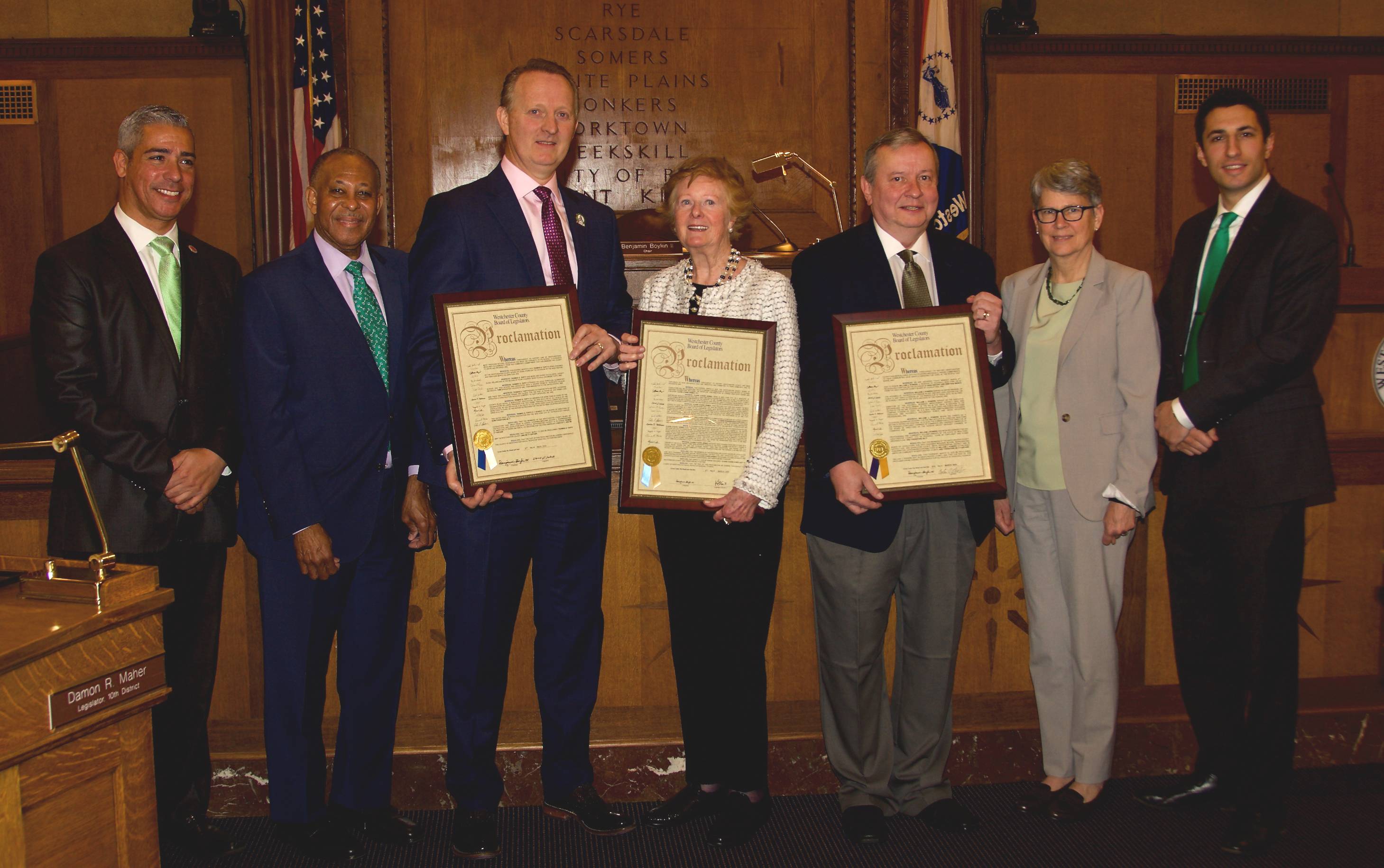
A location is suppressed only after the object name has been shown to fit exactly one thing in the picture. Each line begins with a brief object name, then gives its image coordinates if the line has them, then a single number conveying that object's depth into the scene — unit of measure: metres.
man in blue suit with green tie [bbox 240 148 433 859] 2.47
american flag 4.73
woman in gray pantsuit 2.59
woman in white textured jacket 2.46
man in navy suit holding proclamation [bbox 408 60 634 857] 2.48
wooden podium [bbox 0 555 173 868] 1.40
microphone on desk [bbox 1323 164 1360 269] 4.22
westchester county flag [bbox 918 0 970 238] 4.94
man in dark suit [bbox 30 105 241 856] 2.42
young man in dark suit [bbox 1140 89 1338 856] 2.56
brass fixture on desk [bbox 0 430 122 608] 1.62
